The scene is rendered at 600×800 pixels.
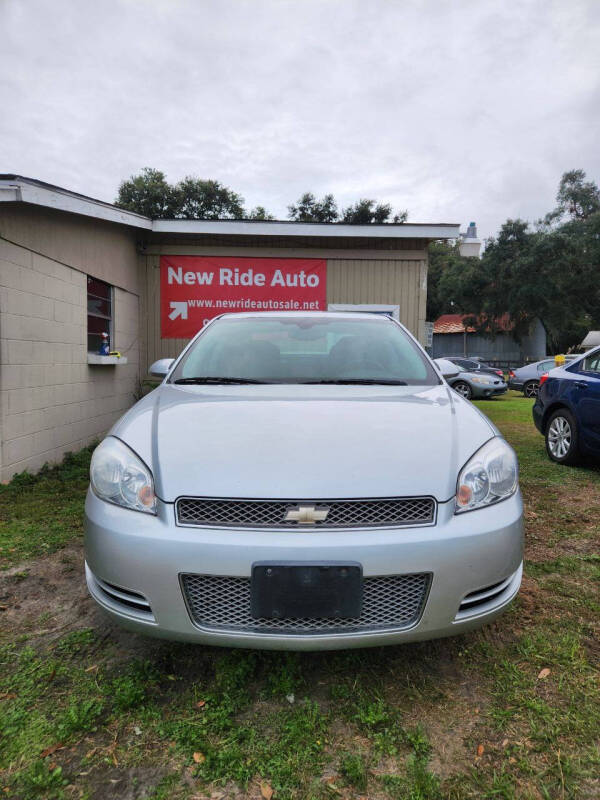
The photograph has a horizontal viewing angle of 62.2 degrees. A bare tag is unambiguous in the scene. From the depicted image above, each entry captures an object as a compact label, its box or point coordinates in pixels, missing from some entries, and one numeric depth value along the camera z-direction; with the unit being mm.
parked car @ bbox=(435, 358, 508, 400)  14445
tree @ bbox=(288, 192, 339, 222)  30938
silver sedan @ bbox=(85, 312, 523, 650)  1504
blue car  4664
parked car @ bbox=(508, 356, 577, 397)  15875
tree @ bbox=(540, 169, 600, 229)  27188
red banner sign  7789
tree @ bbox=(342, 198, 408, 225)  30594
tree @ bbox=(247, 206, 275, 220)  30188
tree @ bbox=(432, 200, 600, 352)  24188
